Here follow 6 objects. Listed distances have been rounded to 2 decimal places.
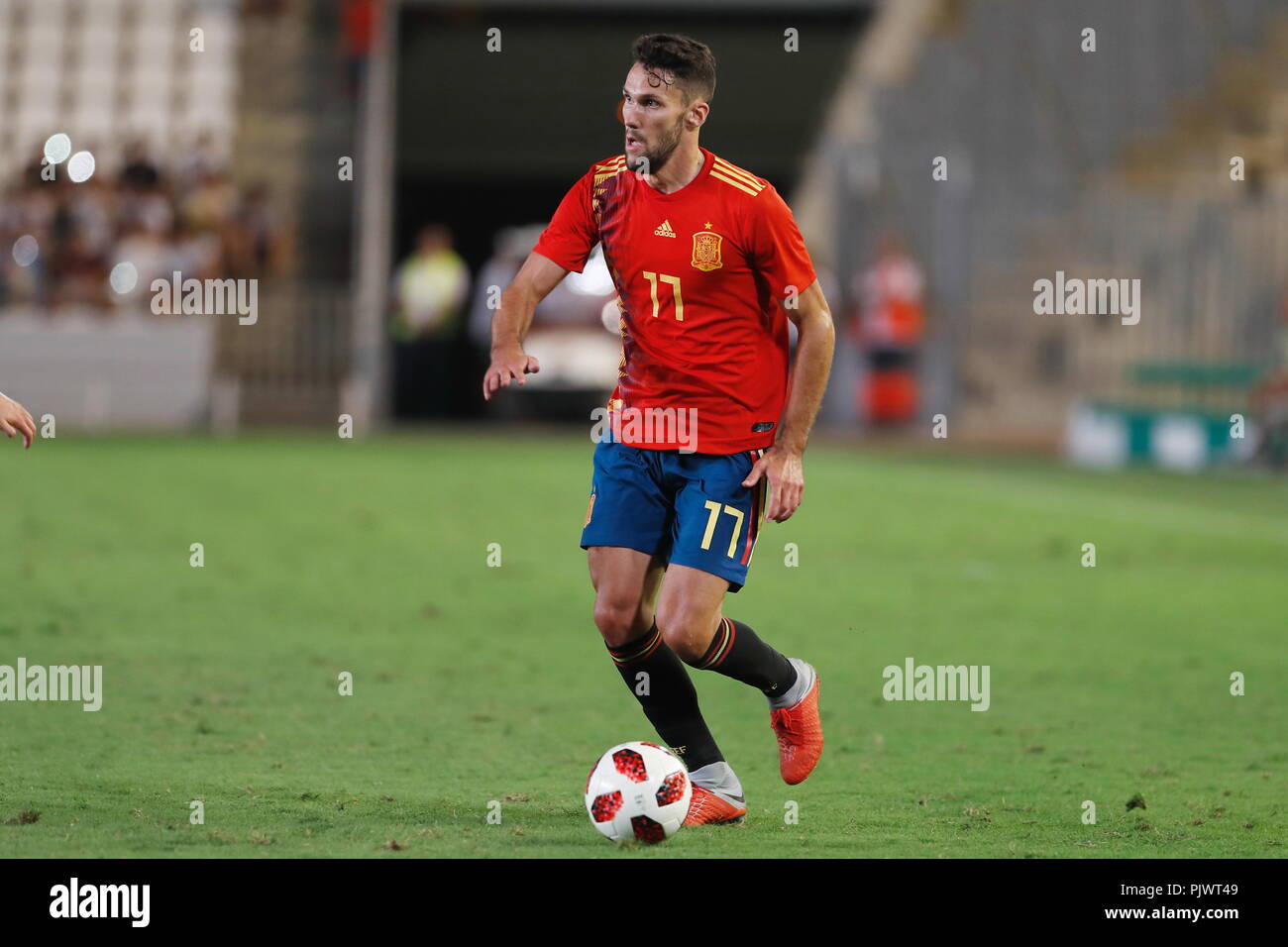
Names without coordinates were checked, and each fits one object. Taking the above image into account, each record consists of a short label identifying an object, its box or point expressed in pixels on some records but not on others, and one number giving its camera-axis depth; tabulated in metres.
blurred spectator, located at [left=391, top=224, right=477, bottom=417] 27.30
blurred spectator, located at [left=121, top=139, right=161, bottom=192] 27.80
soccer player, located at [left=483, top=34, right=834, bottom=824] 6.12
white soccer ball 5.78
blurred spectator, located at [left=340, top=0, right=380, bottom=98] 28.41
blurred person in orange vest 27.00
